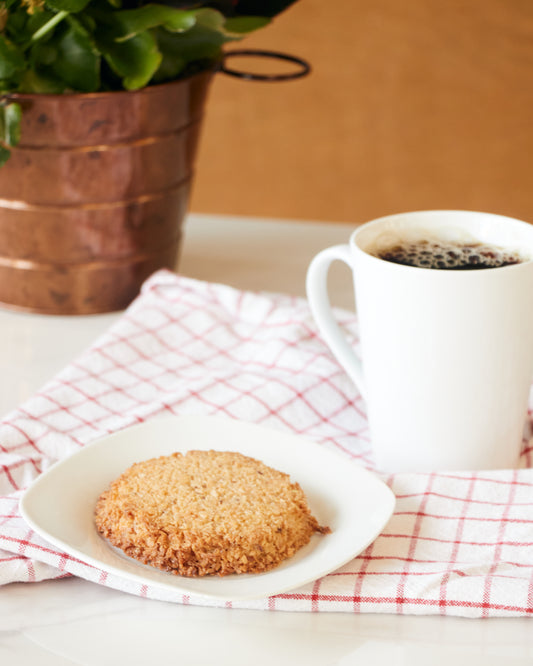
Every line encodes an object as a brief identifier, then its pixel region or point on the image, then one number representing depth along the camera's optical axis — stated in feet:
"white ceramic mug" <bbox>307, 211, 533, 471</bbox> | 2.95
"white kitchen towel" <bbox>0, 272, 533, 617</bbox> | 2.81
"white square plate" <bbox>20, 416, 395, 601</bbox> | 2.76
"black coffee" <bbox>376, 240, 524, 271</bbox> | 3.06
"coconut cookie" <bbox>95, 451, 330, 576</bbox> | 2.78
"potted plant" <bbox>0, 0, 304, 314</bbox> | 3.39
